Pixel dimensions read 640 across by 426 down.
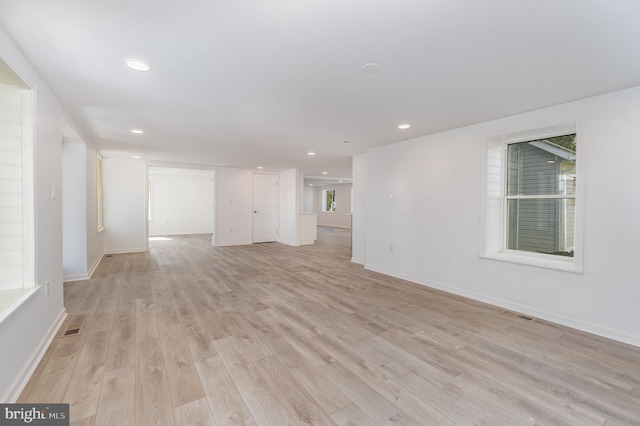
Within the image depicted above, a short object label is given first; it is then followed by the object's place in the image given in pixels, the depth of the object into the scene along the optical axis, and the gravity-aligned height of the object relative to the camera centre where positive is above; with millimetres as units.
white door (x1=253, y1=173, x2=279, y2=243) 8578 +15
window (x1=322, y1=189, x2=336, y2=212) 14320 +415
